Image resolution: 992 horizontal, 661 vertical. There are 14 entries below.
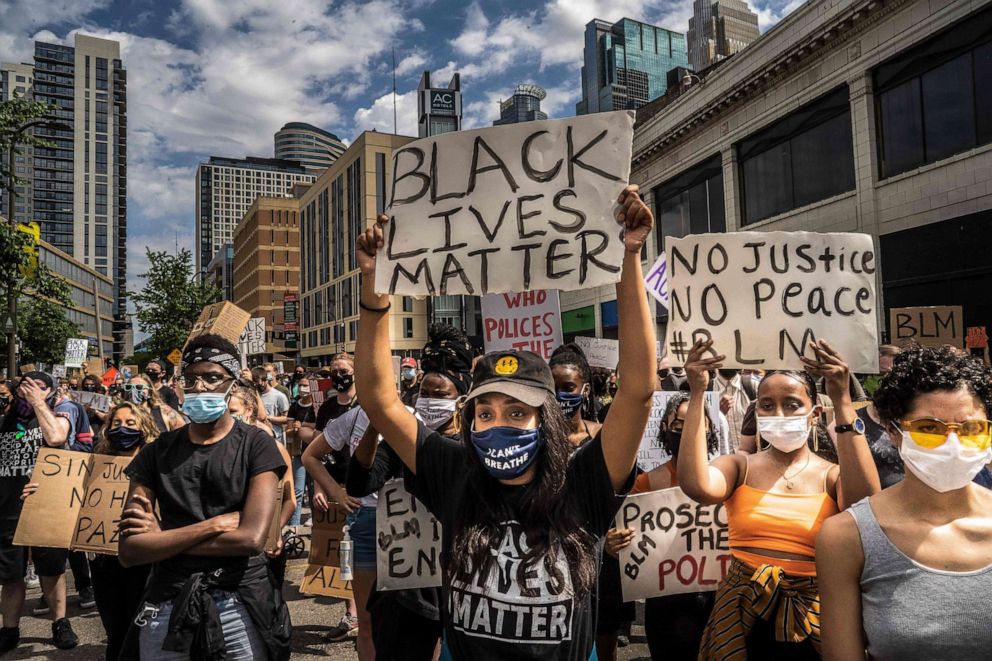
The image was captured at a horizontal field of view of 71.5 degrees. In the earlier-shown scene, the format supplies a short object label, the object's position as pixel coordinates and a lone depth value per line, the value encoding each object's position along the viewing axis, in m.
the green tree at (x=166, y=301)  29.52
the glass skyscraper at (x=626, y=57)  161.88
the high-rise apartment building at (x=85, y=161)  156.50
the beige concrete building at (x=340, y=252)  62.41
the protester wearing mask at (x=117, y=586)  4.19
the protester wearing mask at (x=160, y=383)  8.32
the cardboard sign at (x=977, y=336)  9.16
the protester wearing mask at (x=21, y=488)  5.38
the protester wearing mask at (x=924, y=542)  1.84
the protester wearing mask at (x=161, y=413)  5.43
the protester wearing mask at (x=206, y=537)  2.89
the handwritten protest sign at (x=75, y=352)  18.27
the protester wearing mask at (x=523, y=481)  2.18
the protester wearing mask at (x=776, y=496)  2.83
